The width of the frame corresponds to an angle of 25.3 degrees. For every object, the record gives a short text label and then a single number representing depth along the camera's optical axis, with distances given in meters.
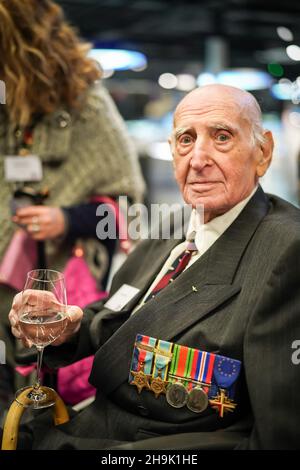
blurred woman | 2.41
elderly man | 1.46
